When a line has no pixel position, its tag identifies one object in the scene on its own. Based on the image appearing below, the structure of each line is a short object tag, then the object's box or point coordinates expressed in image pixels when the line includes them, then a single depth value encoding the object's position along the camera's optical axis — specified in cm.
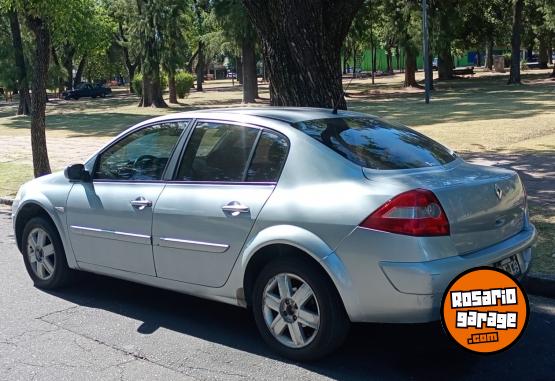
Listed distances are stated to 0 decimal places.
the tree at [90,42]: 5319
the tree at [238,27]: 3288
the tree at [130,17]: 3625
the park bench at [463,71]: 5362
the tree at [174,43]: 3566
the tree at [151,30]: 3538
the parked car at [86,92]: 6091
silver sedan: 389
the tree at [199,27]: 4292
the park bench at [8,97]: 5931
